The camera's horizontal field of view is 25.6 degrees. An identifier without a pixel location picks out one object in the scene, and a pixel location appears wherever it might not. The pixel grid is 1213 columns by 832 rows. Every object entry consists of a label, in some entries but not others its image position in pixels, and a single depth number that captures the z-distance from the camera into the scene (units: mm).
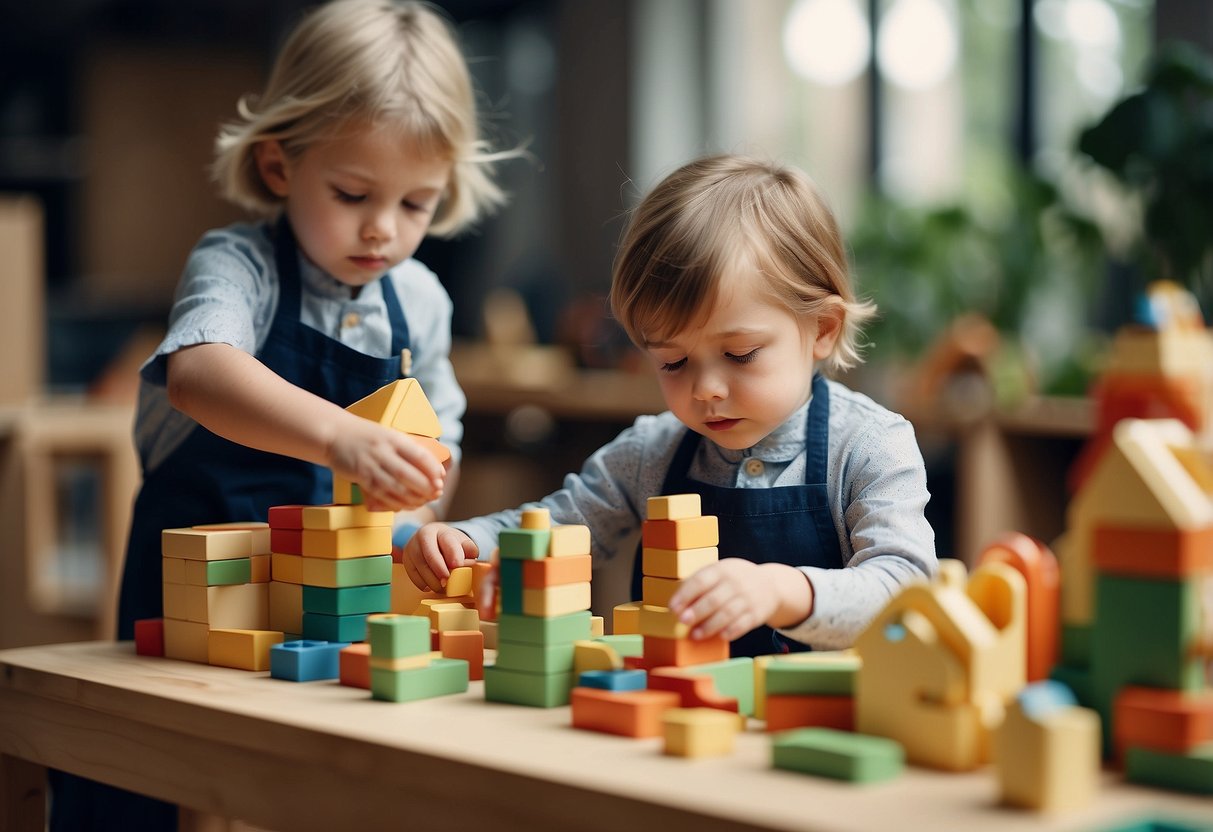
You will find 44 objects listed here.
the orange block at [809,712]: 1429
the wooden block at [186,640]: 1654
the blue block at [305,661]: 1583
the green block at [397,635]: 1515
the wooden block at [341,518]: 1607
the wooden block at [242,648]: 1622
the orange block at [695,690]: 1453
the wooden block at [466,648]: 1597
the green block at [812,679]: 1429
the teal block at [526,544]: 1523
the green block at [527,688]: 1511
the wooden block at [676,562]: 1525
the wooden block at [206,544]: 1642
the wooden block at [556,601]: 1516
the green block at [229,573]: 1646
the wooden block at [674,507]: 1529
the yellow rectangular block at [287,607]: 1654
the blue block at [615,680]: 1472
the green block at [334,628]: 1615
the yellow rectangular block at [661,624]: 1498
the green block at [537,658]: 1512
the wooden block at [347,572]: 1612
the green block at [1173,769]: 1333
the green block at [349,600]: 1616
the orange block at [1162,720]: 1340
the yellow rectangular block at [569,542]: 1529
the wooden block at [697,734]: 1396
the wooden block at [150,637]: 1691
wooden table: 1322
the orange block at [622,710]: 1437
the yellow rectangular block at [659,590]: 1524
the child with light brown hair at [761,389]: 1667
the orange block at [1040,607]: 1419
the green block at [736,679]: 1487
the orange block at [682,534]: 1525
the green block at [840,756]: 1347
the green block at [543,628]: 1514
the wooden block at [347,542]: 1609
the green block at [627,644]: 1545
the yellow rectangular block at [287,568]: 1645
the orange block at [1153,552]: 1348
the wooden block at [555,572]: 1518
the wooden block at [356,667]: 1556
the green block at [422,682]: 1518
